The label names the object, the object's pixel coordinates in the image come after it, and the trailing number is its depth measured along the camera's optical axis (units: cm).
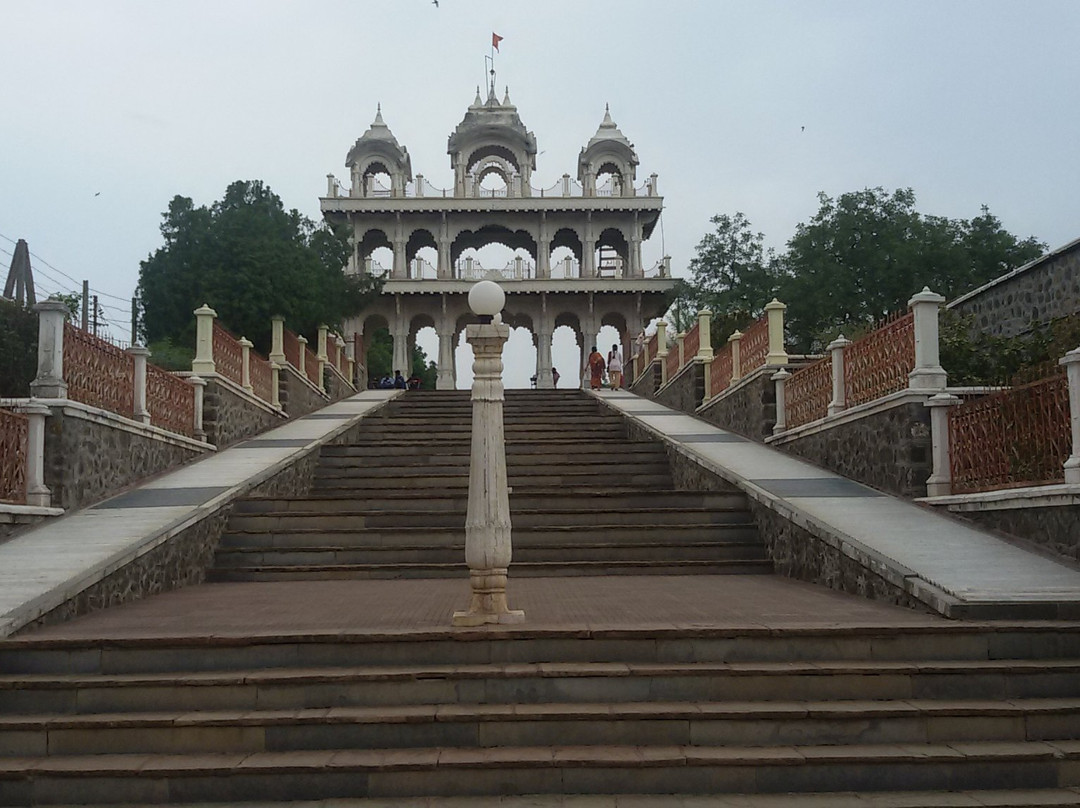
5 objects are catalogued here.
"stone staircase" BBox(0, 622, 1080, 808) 447
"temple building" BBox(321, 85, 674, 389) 3712
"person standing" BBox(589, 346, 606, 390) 2834
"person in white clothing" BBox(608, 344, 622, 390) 2617
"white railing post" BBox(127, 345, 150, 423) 1058
